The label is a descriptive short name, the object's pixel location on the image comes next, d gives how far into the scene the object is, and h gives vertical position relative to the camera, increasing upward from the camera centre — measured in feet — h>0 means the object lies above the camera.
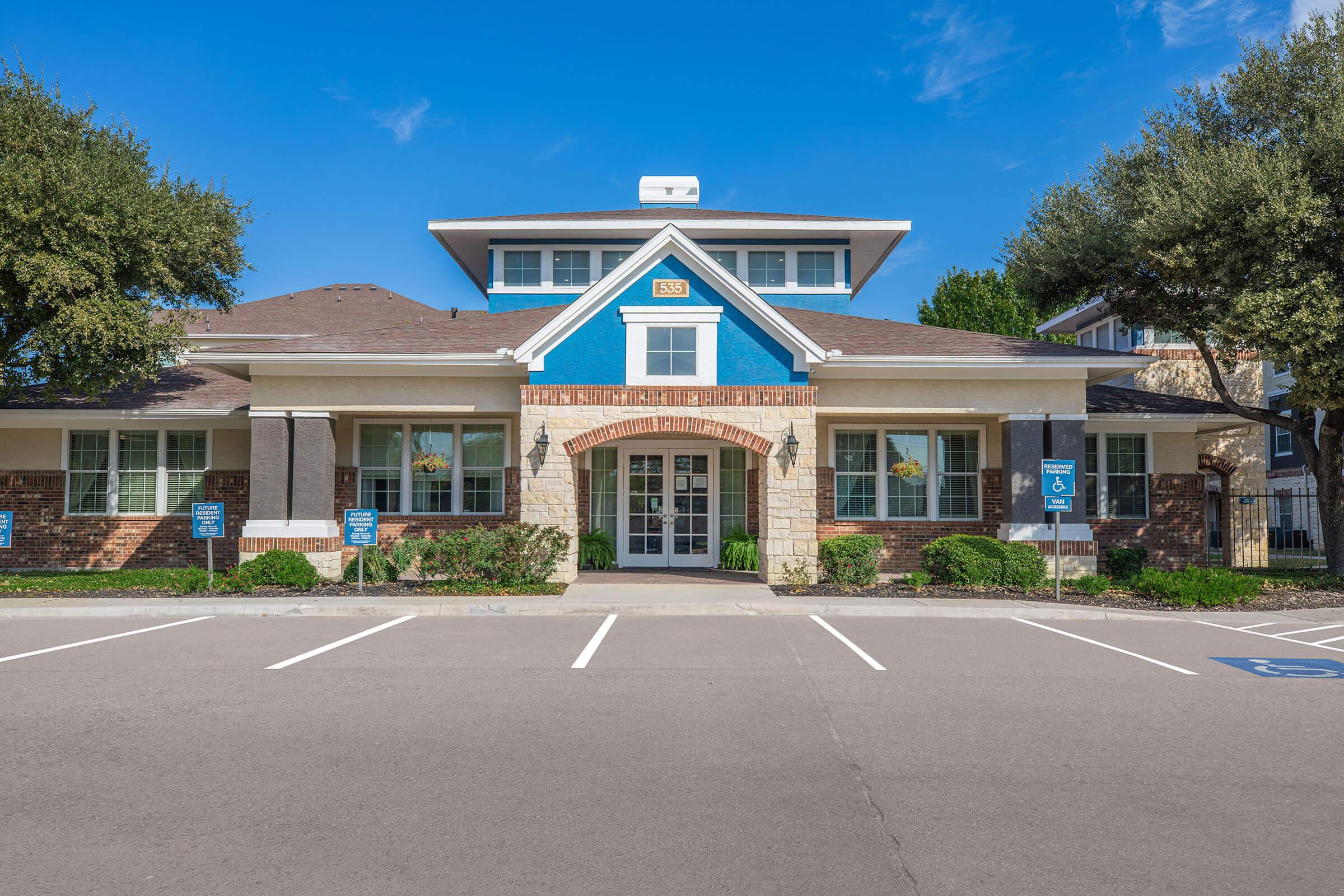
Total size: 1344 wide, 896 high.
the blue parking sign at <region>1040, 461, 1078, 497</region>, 48.73 +0.94
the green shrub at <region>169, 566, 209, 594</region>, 47.62 -4.88
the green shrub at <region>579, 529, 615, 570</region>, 60.80 -4.09
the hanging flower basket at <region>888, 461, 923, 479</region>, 58.34 +1.72
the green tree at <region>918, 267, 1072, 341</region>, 129.18 +28.79
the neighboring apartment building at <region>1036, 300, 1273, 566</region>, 68.59 +8.83
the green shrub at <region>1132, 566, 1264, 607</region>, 45.44 -4.90
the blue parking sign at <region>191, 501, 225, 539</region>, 48.52 -1.59
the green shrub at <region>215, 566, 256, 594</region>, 48.26 -4.95
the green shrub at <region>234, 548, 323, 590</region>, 48.98 -4.40
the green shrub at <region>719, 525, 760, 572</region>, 59.06 -4.05
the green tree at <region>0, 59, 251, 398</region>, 44.78 +13.34
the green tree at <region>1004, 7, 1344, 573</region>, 45.24 +15.22
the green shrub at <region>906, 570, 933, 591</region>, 50.44 -5.01
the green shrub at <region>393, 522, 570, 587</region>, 48.62 -3.45
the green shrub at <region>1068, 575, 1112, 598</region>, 48.52 -5.09
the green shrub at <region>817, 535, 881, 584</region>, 51.44 -3.87
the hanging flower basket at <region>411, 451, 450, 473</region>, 58.03 +2.09
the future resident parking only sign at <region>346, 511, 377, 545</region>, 47.67 -1.87
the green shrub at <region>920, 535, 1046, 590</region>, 50.49 -4.03
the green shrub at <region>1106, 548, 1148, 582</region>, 55.31 -4.28
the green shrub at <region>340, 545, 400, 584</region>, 52.11 -4.60
